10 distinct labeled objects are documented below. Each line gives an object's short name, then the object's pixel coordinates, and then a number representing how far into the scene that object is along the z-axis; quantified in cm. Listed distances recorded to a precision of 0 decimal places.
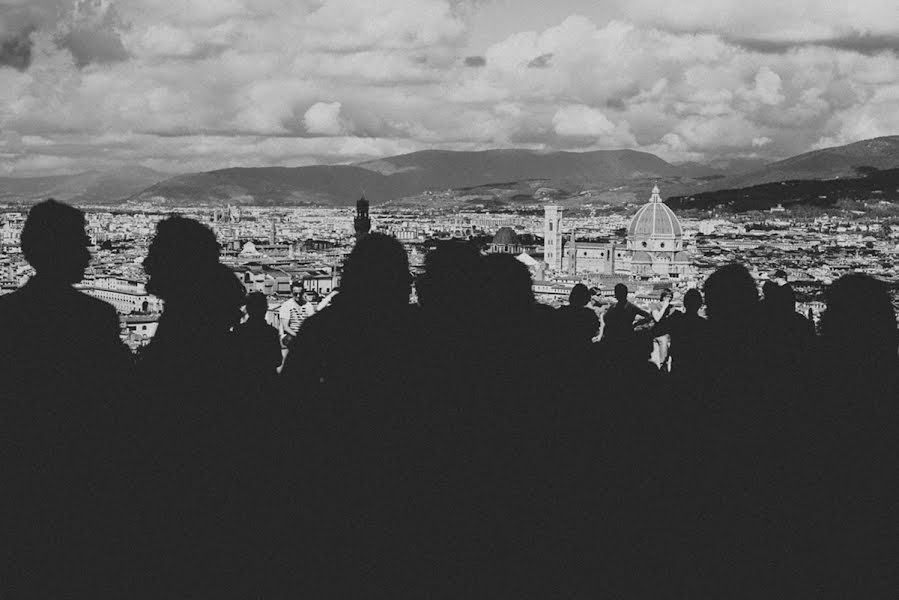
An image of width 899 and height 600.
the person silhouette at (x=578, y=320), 461
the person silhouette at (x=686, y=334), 482
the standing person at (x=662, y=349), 672
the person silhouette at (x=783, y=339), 426
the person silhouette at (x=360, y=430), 304
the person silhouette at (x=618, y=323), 527
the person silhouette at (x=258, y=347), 338
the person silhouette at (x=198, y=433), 289
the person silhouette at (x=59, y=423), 277
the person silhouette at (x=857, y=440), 358
